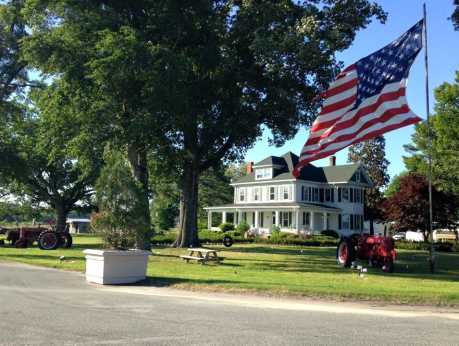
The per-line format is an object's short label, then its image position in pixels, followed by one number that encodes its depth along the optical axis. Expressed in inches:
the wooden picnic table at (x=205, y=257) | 821.0
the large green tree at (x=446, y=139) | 1557.6
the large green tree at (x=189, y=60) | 892.6
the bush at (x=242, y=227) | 2019.2
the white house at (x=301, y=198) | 2144.4
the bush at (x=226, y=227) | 2169.0
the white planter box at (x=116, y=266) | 555.5
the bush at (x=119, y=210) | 586.9
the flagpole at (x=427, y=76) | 687.7
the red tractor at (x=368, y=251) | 750.5
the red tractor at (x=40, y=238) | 1214.9
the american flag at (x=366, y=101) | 612.1
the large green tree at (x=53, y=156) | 992.9
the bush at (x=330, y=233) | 2057.1
